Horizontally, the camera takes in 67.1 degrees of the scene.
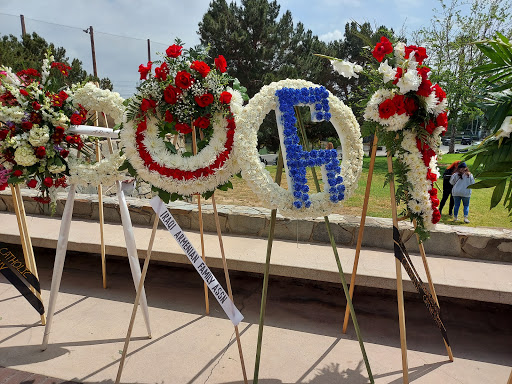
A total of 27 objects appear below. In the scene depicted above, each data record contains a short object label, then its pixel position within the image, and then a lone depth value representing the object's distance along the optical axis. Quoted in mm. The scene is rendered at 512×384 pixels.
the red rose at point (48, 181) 2898
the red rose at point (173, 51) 2465
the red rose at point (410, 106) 2354
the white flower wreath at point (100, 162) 2947
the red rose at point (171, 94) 2389
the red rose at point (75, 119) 3002
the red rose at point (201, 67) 2438
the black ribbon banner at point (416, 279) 2562
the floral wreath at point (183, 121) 2441
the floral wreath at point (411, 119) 2326
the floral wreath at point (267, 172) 2361
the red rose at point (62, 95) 2986
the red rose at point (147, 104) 2430
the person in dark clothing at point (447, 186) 7184
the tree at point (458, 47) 14016
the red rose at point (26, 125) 2824
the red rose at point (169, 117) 2451
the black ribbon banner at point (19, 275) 3281
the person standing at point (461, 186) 6637
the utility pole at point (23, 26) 14438
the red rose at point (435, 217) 2524
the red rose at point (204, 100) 2396
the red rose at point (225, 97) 2420
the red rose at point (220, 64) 2492
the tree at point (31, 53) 11358
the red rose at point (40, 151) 2826
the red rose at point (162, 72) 2465
